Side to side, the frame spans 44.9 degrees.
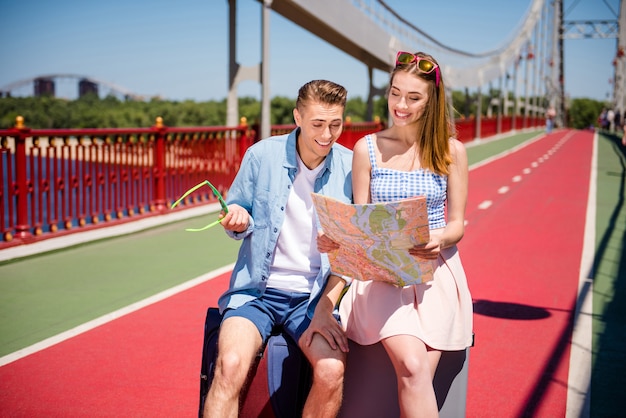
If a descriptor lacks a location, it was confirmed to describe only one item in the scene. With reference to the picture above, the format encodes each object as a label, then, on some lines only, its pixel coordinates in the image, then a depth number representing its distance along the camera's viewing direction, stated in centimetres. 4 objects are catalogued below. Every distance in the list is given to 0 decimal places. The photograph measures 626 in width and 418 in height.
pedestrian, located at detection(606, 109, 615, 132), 5990
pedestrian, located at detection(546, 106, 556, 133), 5372
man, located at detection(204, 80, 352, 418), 310
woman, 289
